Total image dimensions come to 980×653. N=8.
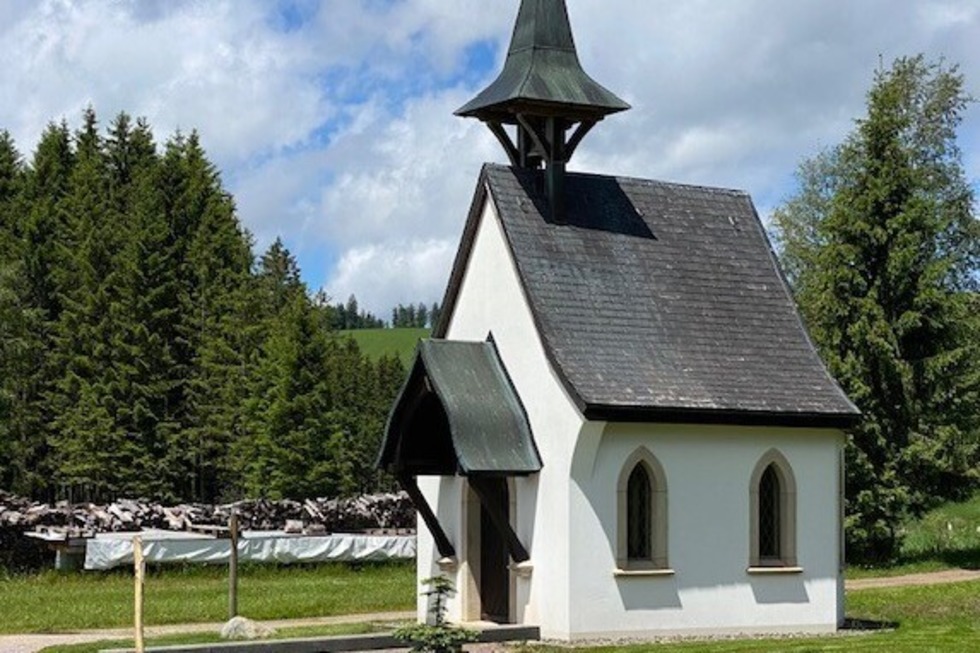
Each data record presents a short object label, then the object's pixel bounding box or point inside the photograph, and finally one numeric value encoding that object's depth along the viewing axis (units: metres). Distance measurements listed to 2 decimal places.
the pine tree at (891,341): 35.66
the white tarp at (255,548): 31.83
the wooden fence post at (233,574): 22.66
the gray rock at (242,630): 21.28
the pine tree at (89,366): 55.25
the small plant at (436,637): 17.84
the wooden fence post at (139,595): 15.80
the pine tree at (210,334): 58.41
